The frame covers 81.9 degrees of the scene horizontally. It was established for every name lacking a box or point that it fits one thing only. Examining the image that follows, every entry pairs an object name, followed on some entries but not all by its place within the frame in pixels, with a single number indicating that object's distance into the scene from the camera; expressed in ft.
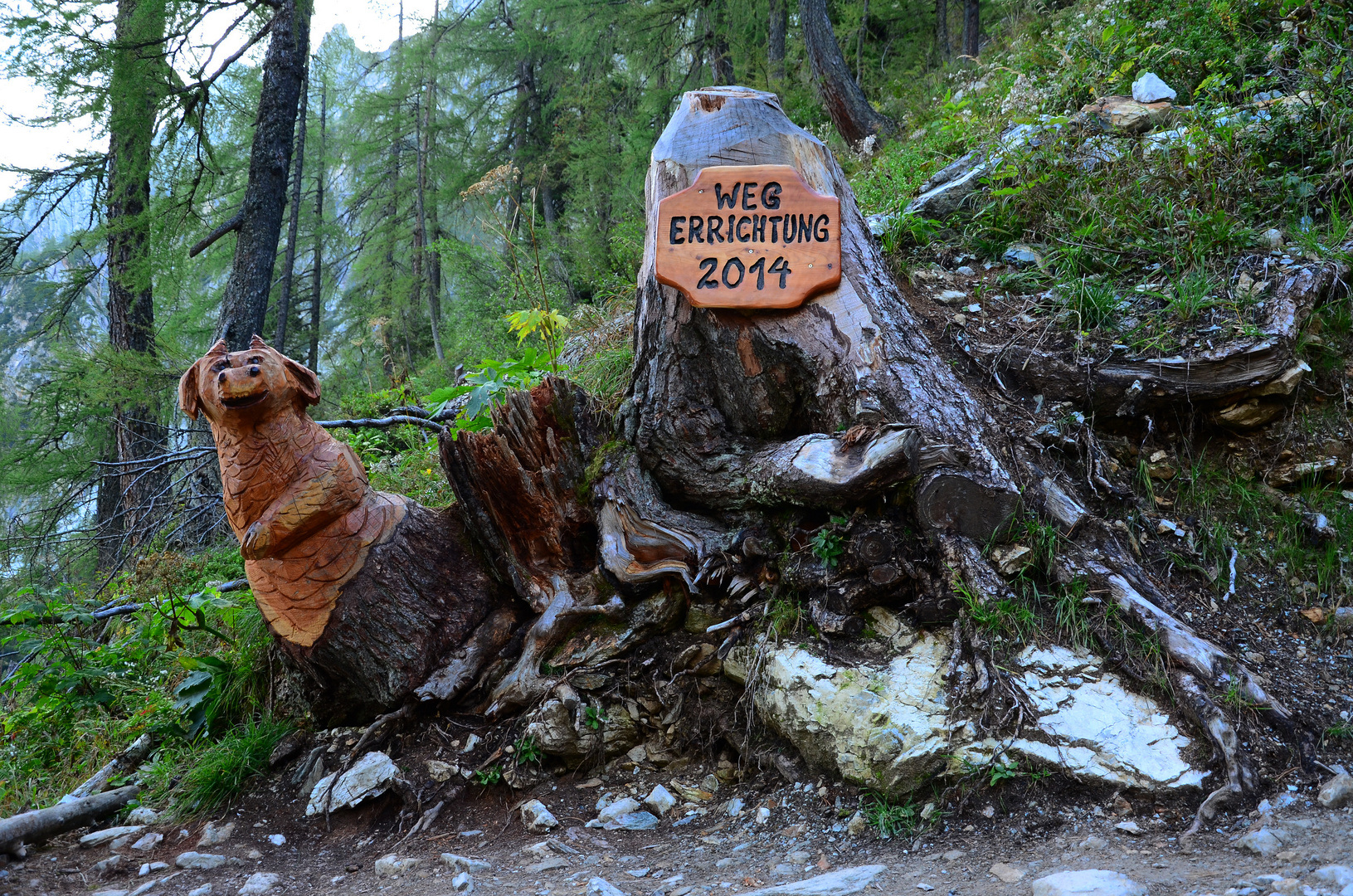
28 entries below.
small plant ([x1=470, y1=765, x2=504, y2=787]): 10.91
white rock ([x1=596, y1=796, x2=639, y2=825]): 10.05
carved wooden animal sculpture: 10.83
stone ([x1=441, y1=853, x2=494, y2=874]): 9.12
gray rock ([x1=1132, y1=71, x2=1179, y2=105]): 18.03
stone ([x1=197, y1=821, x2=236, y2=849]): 10.95
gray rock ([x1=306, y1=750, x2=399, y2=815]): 11.05
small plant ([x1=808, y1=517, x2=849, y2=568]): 10.47
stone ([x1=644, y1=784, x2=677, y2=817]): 10.12
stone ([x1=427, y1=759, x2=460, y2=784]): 11.04
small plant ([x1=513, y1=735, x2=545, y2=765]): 10.98
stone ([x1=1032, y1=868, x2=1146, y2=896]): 6.41
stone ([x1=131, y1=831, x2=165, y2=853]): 10.94
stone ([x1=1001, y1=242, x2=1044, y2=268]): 15.35
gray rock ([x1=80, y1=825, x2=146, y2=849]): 11.06
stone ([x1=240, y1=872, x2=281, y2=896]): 9.46
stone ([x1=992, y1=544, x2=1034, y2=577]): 9.91
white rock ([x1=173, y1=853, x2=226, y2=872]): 10.31
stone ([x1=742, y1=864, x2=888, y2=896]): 7.49
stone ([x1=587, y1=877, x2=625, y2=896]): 7.95
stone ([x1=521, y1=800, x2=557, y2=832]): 10.07
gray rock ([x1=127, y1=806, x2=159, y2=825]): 11.57
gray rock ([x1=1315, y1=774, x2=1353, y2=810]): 7.54
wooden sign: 12.00
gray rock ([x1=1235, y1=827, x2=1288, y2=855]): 6.98
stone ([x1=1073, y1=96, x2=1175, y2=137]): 17.42
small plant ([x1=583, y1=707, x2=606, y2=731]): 11.03
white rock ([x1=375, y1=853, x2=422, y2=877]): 9.48
